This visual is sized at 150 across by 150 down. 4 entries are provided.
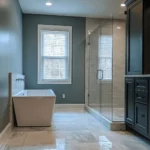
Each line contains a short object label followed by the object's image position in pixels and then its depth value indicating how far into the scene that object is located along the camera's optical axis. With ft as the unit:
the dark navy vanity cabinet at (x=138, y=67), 7.60
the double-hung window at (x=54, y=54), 15.55
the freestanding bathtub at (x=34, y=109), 9.84
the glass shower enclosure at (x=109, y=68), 12.14
